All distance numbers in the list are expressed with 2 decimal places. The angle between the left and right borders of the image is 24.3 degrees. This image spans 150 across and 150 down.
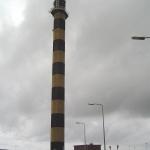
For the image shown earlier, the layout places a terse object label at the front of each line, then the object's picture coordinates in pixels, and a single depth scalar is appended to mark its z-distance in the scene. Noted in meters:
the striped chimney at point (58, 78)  51.81
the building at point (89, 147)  92.56
